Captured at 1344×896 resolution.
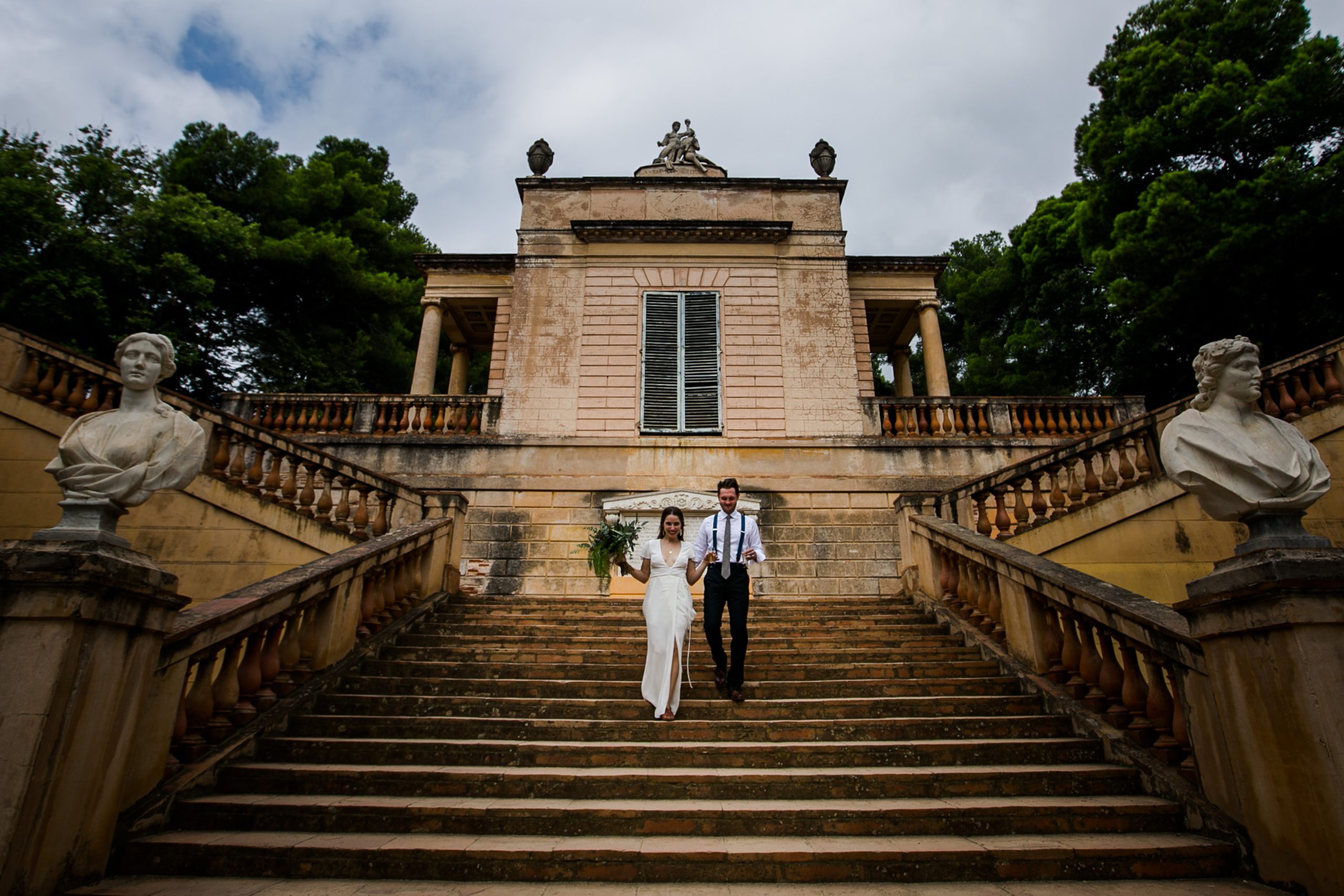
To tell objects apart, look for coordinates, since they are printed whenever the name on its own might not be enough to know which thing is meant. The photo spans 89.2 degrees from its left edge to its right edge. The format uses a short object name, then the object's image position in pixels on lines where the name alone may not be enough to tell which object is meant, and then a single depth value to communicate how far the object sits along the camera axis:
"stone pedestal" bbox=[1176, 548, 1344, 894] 3.04
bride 5.01
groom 5.26
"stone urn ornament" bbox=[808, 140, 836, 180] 14.55
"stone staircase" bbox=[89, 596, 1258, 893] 3.32
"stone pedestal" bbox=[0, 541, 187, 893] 2.99
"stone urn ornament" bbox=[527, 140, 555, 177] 14.52
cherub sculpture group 15.34
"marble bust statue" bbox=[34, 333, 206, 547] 3.56
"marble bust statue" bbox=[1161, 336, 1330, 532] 3.46
